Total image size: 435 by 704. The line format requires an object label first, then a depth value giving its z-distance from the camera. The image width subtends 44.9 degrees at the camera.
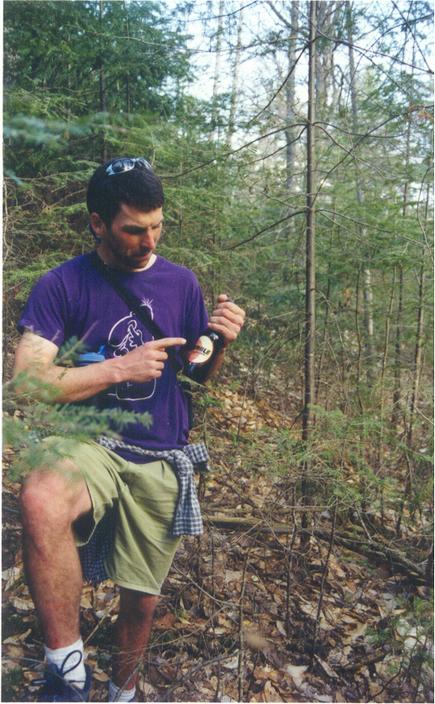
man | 1.70
